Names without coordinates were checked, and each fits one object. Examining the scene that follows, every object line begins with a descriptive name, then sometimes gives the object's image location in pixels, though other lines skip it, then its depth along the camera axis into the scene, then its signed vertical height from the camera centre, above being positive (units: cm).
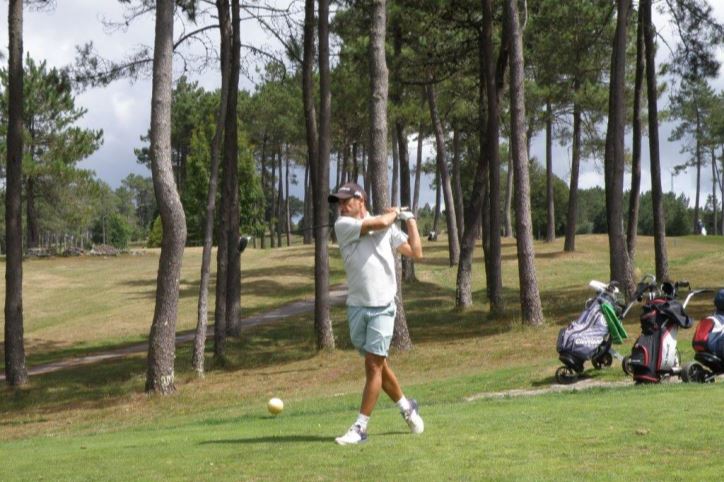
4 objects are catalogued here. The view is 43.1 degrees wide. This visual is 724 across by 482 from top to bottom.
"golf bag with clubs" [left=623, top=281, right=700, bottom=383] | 1106 -139
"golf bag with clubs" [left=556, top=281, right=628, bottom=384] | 1249 -145
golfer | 733 -43
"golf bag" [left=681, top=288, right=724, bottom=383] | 1097 -146
